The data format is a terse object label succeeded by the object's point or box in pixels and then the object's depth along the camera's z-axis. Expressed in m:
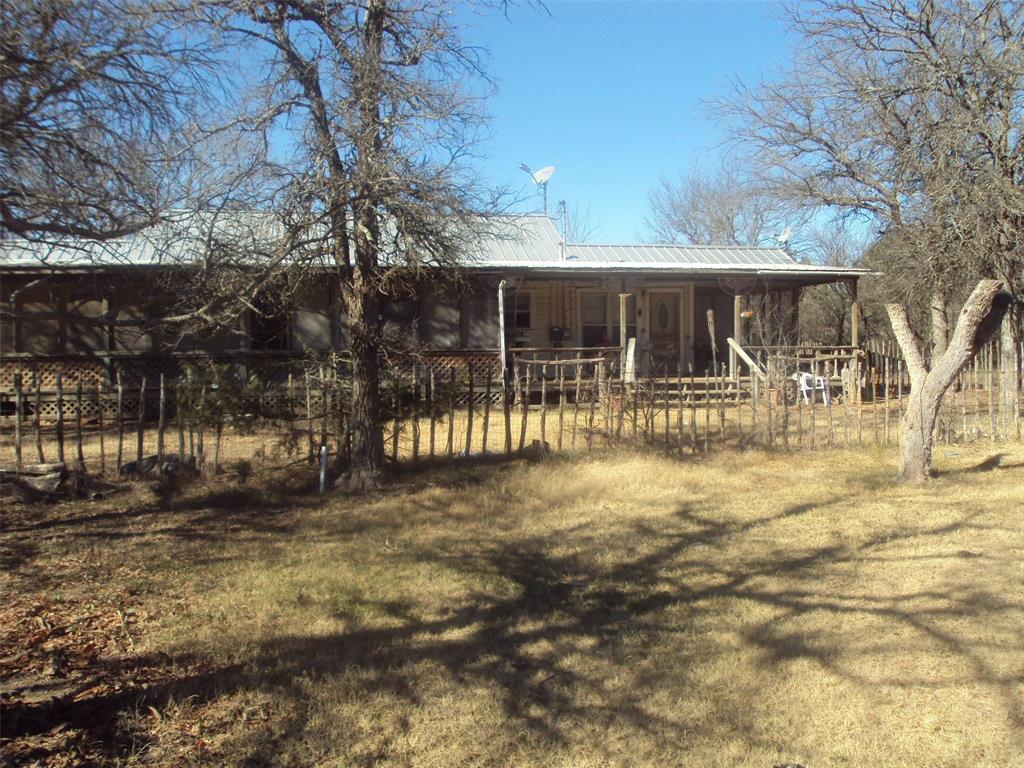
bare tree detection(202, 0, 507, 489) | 7.52
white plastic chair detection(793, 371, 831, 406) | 16.98
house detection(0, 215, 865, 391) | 15.70
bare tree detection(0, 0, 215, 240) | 5.53
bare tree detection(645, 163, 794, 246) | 34.66
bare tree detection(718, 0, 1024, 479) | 12.58
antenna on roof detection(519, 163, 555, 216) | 17.80
